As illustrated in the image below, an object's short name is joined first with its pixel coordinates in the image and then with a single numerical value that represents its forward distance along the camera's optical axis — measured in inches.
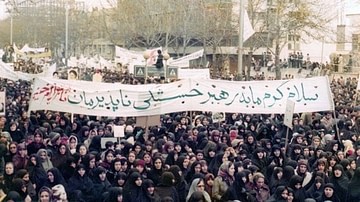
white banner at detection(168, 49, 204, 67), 1142.5
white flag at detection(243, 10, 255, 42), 908.6
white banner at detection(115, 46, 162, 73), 1234.6
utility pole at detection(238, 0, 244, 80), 873.2
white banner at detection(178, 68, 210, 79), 896.3
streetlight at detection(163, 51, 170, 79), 968.6
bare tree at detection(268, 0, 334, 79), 1294.3
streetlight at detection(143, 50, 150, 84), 934.7
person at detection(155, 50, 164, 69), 920.8
